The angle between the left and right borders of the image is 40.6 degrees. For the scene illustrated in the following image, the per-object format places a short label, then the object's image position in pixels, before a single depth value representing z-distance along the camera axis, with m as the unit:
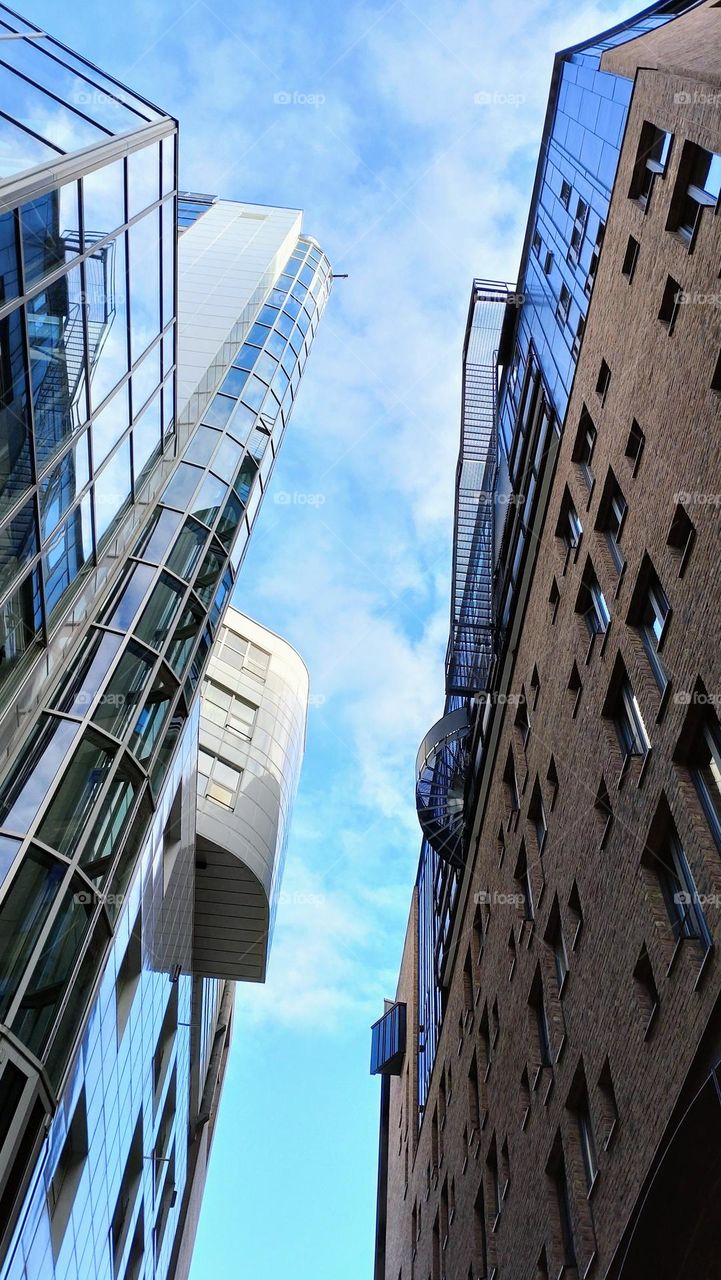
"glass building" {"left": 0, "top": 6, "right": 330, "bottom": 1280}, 13.74
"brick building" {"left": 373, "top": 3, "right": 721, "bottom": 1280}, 12.99
